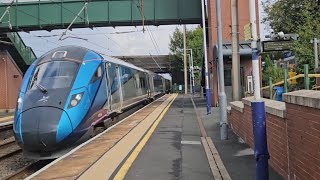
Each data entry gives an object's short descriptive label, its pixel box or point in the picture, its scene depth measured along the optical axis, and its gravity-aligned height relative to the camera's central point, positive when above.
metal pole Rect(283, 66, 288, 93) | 14.46 -0.01
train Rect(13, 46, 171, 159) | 11.84 -0.37
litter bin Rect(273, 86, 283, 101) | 15.79 -0.40
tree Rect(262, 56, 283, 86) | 38.03 +0.89
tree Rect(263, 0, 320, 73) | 24.16 +4.42
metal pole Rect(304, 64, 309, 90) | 12.60 +0.05
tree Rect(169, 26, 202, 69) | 91.68 +8.08
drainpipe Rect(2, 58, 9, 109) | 38.78 +1.48
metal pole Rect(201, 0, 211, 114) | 25.51 +0.20
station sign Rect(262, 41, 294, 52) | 6.81 +0.52
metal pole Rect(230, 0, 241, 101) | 18.01 +1.10
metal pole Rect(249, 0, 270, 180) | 6.40 -0.69
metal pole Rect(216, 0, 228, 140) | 15.84 +0.18
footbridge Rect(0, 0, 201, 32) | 33.72 +5.32
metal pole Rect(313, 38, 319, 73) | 17.05 +1.15
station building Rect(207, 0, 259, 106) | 31.69 +2.20
